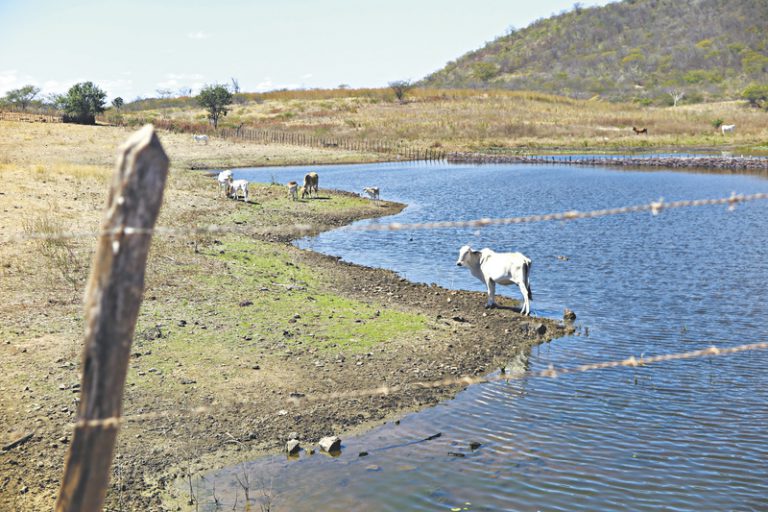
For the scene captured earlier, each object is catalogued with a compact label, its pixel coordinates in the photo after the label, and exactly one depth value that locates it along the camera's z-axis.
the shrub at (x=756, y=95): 95.06
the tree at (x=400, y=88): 113.69
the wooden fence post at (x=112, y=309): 4.03
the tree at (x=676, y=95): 109.94
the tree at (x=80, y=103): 72.31
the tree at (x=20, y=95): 105.75
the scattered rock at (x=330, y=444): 10.74
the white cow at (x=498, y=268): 17.44
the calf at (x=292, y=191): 35.88
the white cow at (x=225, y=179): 34.69
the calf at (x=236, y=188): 33.72
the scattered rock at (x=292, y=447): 10.63
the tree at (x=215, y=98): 82.19
